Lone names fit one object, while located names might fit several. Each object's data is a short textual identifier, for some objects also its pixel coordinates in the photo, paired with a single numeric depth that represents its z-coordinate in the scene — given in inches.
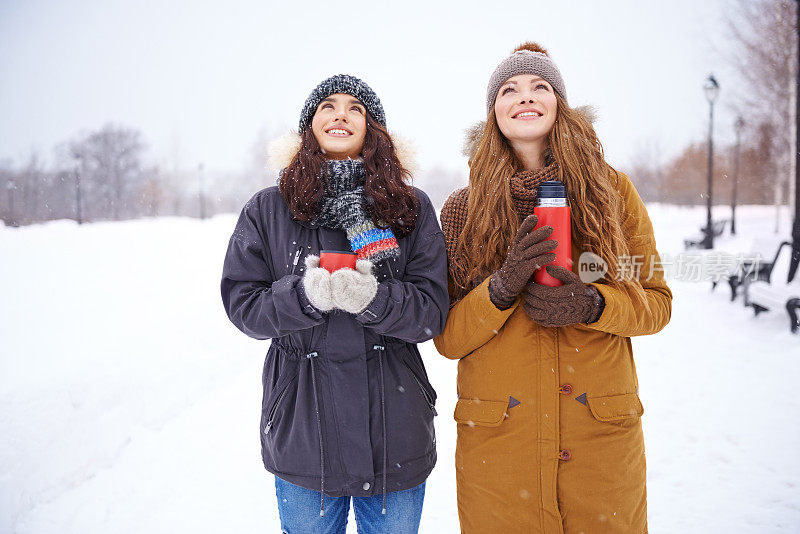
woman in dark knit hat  71.4
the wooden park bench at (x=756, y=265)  322.7
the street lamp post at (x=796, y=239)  286.0
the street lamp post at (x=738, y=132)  714.2
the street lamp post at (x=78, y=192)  627.2
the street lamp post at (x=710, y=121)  512.1
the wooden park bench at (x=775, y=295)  247.1
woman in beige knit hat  70.4
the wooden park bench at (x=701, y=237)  626.8
